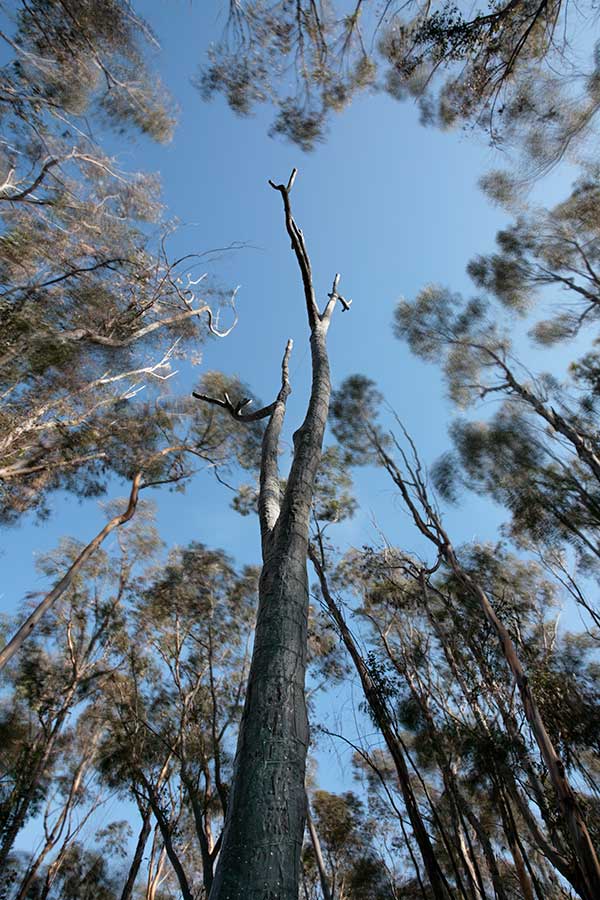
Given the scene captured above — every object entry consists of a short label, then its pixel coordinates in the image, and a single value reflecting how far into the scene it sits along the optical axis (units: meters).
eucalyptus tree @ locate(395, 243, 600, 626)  7.84
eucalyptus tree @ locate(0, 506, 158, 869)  7.45
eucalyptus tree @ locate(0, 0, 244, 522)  5.80
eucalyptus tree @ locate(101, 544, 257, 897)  6.80
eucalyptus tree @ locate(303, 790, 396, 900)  8.43
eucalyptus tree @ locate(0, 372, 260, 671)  8.33
